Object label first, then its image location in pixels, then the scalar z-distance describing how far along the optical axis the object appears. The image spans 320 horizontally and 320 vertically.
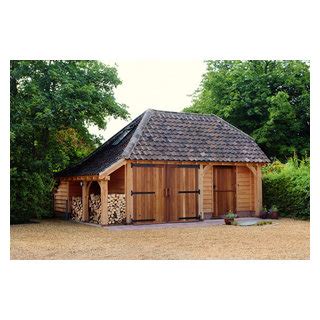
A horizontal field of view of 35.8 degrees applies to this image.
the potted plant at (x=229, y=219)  16.67
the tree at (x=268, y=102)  24.42
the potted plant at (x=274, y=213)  18.31
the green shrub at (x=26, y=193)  16.25
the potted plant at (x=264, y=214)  18.55
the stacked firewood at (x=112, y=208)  16.17
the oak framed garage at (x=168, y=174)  16.30
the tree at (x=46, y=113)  15.68
